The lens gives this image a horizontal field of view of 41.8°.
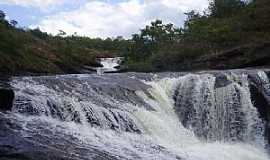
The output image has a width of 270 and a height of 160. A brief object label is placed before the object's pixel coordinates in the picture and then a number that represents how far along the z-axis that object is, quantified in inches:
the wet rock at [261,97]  441.9
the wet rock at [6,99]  320.3
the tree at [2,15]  793.2
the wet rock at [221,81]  463.5
